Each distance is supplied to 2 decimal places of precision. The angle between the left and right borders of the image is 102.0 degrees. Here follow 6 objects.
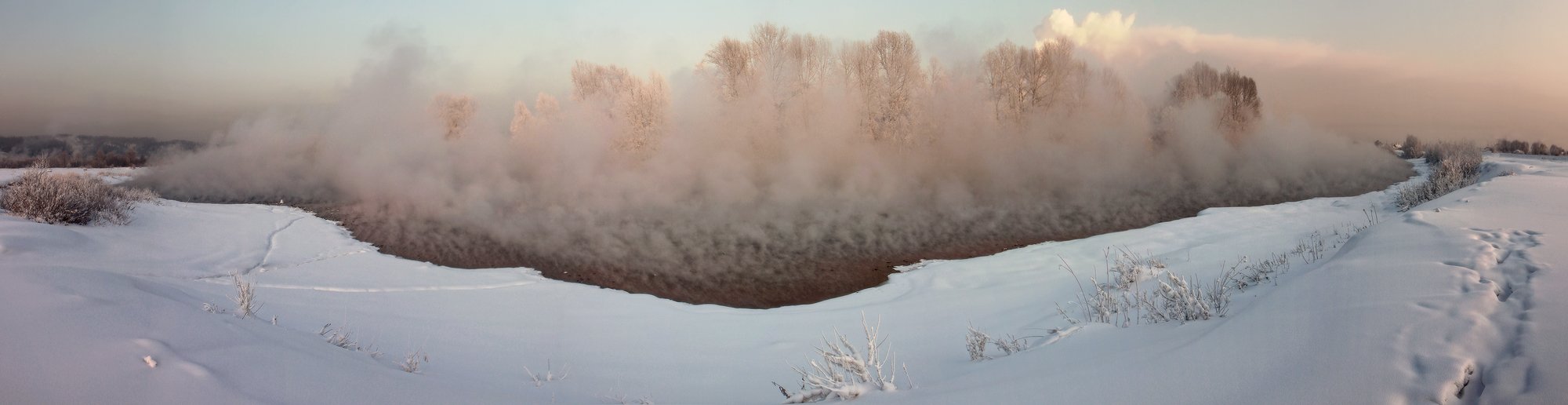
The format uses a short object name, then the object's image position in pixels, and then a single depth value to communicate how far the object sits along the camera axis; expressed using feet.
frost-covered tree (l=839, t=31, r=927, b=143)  100.83
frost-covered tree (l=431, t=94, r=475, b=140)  117.39
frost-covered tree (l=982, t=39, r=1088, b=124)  108.17
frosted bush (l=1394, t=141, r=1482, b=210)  42.27
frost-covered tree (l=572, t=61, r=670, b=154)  101.45
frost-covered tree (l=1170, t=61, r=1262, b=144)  122.01
